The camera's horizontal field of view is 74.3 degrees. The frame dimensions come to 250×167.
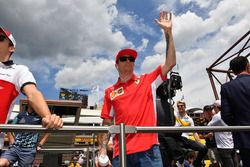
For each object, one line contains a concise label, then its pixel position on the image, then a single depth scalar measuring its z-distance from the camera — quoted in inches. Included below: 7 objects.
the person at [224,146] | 117.2
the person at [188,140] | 91.4
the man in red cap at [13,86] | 38.1
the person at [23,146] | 95.3
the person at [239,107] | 62.8
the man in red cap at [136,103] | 54.1
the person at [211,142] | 137.7
